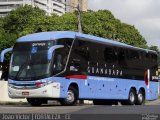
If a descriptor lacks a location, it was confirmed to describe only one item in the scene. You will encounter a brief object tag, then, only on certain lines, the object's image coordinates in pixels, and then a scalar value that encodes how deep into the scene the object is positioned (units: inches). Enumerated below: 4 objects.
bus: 881.5
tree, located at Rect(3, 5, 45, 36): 3321.9
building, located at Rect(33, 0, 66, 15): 5738.2
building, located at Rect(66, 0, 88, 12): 5560.5
